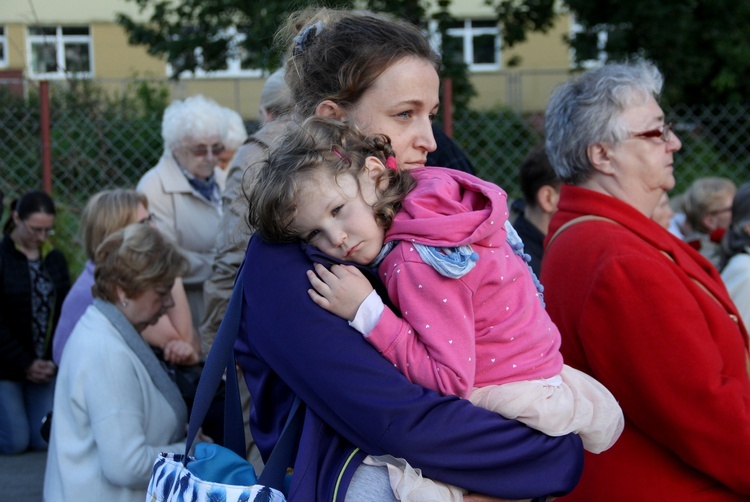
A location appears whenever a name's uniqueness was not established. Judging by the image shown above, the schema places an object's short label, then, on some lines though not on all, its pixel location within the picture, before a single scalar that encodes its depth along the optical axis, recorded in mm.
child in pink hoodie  1685
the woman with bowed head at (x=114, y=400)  3090
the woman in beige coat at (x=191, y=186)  5051
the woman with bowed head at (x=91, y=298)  4355
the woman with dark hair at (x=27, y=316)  6059
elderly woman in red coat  2395
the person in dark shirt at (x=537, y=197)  4383
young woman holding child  1643
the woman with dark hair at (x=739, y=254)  3809
